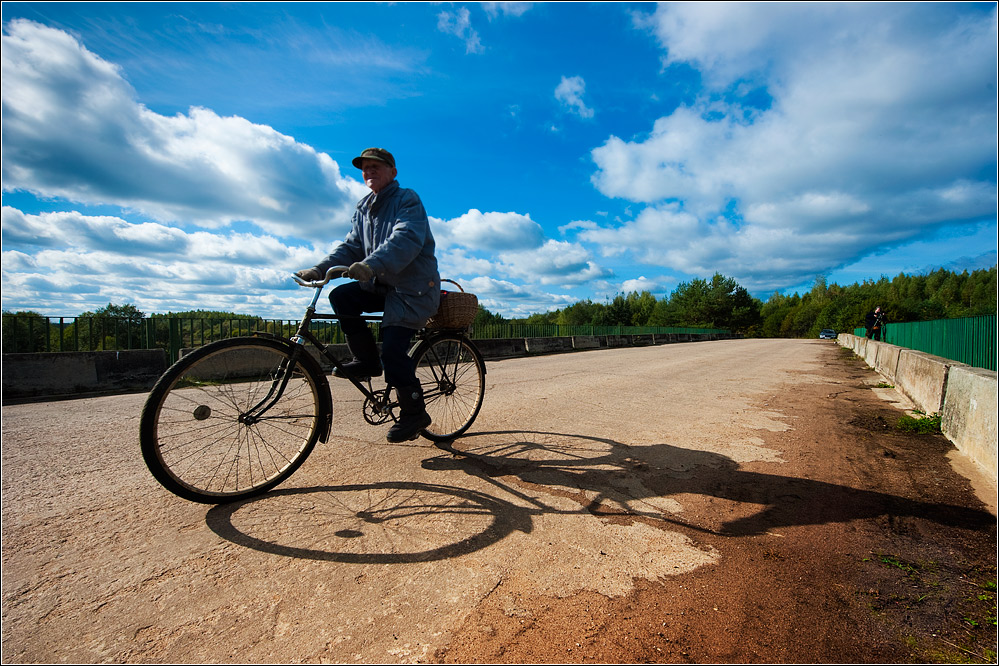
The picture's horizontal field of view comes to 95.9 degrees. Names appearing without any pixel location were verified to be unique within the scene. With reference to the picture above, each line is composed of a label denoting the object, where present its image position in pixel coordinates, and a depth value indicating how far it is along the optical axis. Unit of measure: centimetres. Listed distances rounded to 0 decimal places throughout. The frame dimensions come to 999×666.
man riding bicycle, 312
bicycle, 241
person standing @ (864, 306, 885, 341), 1890
